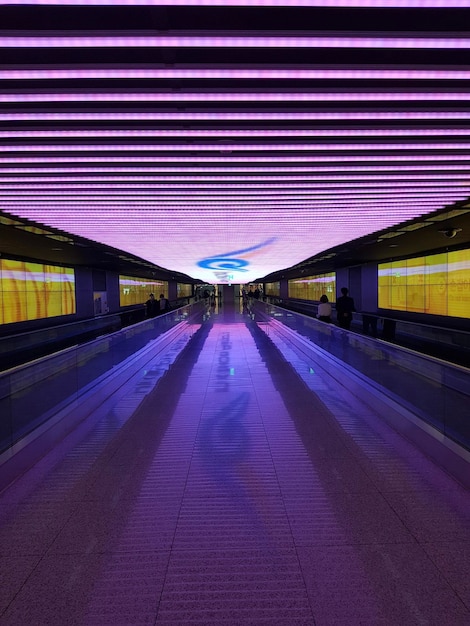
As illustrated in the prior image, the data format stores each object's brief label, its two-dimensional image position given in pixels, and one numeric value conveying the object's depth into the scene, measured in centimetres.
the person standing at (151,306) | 1938
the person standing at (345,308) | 1324
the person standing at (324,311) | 1402
